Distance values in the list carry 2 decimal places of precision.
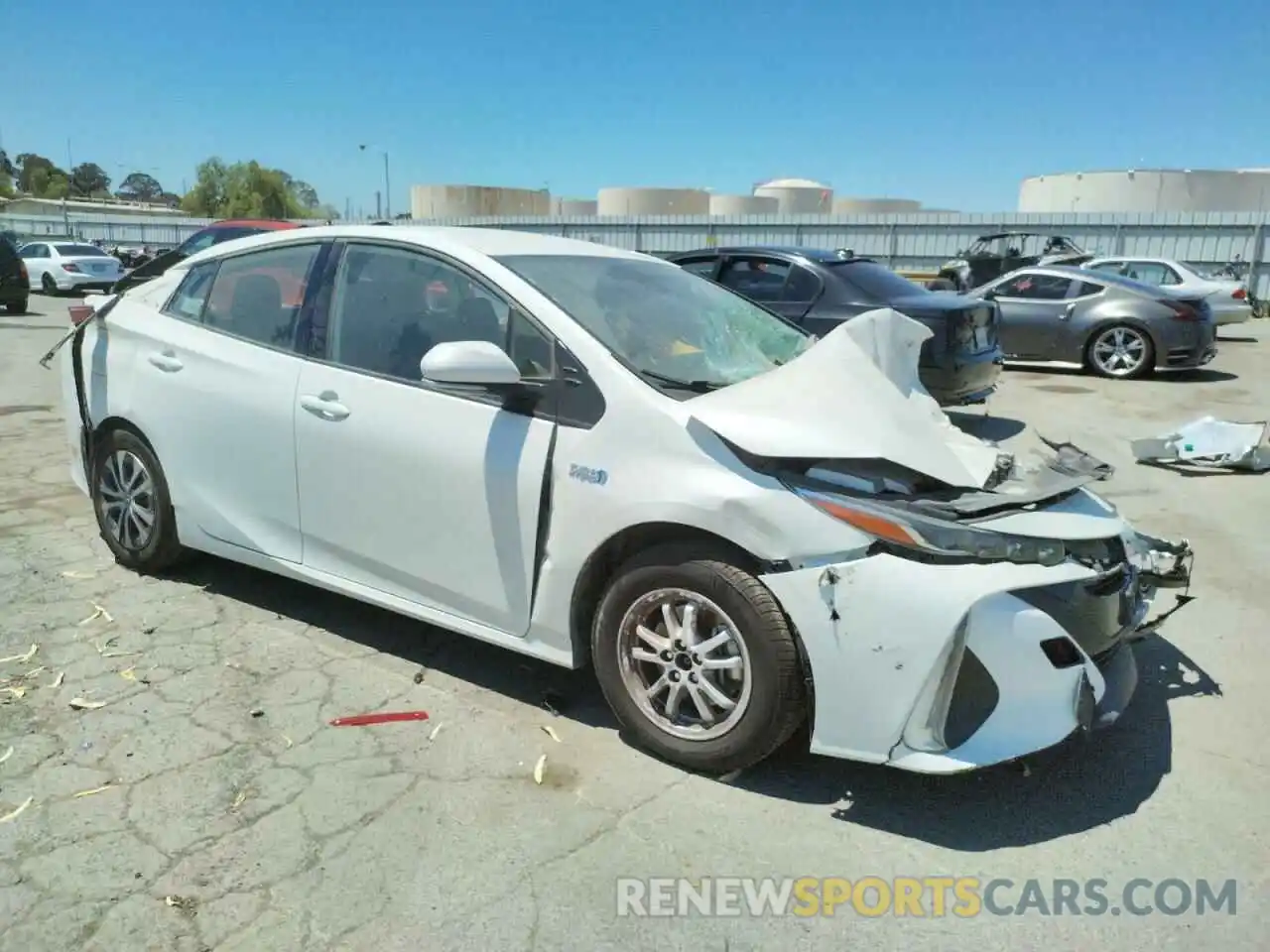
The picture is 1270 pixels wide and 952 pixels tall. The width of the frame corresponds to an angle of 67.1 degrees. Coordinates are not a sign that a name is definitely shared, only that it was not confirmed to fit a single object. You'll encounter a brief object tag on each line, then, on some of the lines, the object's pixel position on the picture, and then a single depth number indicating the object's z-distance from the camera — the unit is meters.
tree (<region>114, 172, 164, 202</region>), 132.62
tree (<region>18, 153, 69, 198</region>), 108.12
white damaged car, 2.71
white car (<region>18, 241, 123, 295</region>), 23.36
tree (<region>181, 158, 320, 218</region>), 86.81
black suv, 18.45
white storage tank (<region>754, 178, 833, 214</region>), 57.95
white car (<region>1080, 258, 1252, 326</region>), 15.45
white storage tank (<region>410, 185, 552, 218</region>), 51.72
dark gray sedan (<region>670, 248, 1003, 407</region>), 7.75
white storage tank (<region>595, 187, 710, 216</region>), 57.66
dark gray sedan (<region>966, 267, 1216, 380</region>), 11.53
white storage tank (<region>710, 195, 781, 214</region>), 56.12
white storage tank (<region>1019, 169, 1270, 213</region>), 47.47
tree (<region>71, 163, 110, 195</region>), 118.88
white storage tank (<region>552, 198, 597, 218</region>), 62.62
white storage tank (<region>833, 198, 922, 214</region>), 63.47
